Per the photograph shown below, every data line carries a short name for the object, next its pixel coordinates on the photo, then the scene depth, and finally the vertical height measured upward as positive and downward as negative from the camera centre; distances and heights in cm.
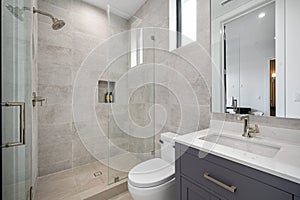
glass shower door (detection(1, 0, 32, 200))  61 +2
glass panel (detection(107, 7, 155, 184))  194 +9
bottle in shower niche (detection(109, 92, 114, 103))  205 +2
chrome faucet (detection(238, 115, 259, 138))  103 -21
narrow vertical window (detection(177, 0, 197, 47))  150 +90
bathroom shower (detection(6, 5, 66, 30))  70 +50
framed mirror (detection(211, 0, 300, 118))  91 +33
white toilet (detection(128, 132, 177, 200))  110 -66
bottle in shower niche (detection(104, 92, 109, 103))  221 +2
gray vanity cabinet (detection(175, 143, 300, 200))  57 -40
